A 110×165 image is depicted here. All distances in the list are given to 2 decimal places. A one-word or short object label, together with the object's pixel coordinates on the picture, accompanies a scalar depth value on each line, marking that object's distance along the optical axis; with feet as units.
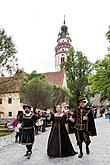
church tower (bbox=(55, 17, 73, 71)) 135.69
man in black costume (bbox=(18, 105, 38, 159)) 14.81
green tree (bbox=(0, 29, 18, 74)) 35.28
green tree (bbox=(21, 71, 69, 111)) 58.11
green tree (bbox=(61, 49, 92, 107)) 90.48
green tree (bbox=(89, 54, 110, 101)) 52.30
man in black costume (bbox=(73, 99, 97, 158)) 14.70
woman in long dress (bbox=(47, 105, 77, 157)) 14.28
